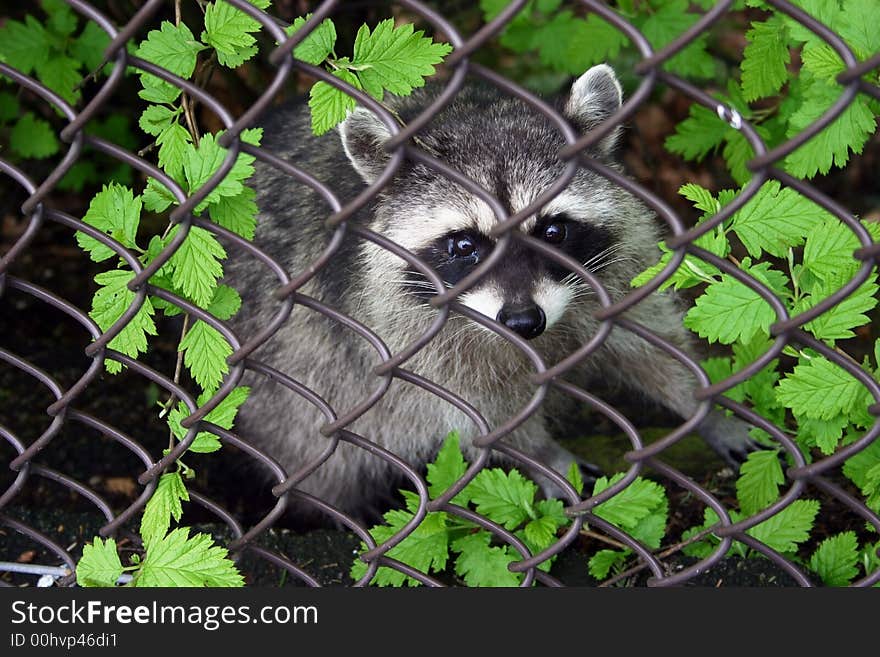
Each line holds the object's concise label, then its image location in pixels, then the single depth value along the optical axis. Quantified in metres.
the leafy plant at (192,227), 1.78
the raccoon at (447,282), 2.63
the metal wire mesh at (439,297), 1.44
